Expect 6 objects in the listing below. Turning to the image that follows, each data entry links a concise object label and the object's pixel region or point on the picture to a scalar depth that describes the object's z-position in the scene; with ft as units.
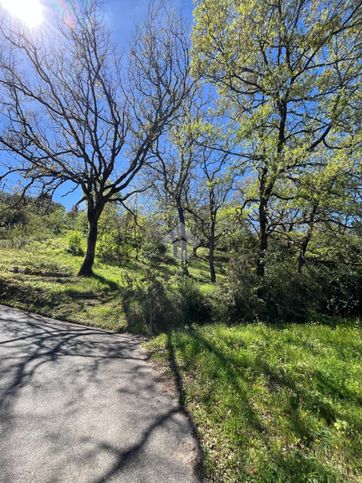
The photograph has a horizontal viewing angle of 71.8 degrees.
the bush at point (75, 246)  59.85
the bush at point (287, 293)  26.30
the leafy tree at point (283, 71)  24.61
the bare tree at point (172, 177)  55.54
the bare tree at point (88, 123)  40.37
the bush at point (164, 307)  26.21
